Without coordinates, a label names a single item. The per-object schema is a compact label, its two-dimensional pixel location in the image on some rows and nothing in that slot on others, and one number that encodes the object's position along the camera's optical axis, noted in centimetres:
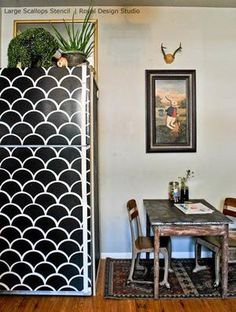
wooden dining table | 280
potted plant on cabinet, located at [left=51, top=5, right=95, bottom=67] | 294
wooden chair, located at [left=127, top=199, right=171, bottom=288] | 305
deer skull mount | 379
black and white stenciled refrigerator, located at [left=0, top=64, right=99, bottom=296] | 280
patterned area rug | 296
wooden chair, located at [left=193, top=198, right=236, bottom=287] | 312
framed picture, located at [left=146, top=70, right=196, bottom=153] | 383
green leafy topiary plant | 284
